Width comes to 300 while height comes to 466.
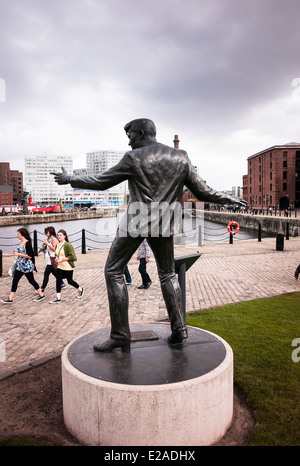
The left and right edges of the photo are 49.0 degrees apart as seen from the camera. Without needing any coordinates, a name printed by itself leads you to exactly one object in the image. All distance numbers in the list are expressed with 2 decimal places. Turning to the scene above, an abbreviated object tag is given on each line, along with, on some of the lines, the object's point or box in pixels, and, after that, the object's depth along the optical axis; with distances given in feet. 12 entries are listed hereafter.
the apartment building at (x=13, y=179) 426.10
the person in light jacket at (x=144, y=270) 28.84
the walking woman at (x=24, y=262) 24.31
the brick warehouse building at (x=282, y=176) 204.33
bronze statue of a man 10.87
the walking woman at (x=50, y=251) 26.25
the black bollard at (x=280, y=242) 51.13
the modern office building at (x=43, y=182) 352.28
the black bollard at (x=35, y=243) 47.76
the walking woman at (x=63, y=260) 24.98
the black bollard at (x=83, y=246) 49.78
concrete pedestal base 8.58
